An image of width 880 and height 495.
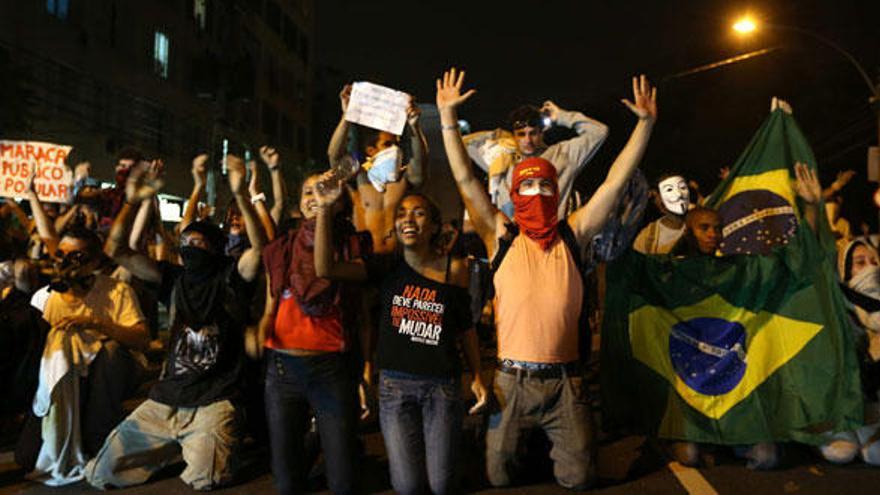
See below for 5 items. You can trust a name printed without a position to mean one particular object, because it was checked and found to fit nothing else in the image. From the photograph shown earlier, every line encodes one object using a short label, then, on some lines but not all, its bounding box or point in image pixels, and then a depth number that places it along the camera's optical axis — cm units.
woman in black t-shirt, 463
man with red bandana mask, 477
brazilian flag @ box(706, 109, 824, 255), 643
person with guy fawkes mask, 672
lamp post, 1554
